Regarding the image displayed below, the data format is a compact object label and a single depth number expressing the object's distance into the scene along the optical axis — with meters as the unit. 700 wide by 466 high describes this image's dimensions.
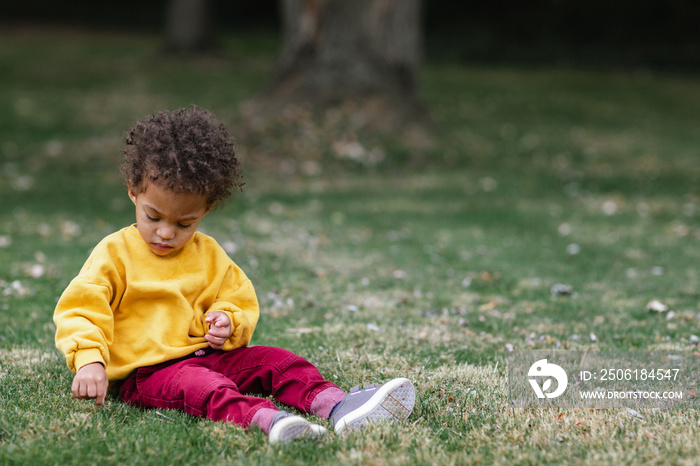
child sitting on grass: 2.94
